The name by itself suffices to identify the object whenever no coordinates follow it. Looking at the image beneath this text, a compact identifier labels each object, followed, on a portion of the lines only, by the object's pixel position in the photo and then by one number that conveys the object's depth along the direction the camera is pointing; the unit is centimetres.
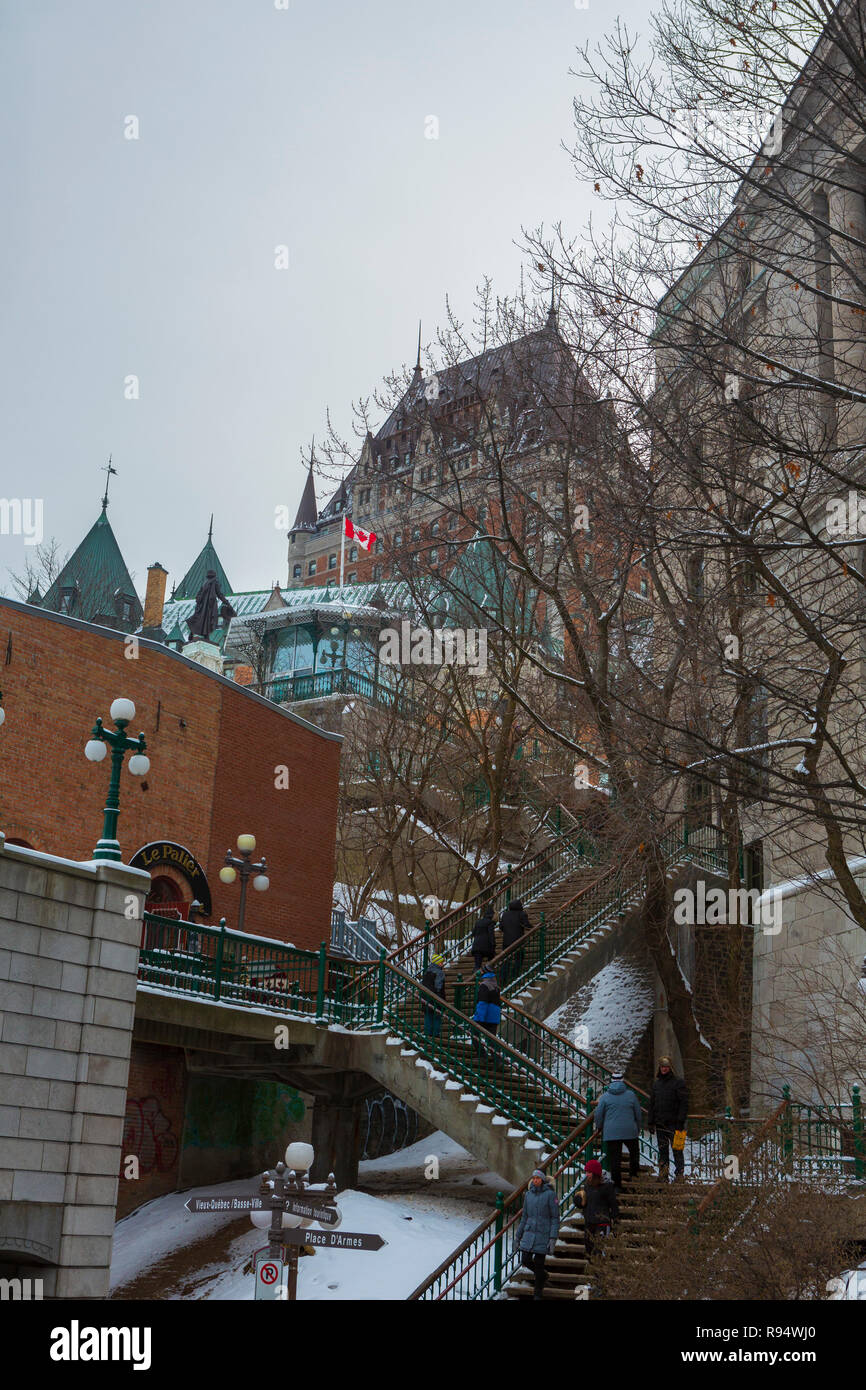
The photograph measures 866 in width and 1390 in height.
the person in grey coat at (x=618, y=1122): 1736
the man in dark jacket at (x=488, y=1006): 2080
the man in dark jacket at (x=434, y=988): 2108
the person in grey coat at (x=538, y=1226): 1552
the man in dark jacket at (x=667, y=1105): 1806
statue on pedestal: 5522
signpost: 1129
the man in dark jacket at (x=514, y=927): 2341
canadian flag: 5139
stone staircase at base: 1555
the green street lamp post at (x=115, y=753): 1579
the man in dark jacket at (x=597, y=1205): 1623
